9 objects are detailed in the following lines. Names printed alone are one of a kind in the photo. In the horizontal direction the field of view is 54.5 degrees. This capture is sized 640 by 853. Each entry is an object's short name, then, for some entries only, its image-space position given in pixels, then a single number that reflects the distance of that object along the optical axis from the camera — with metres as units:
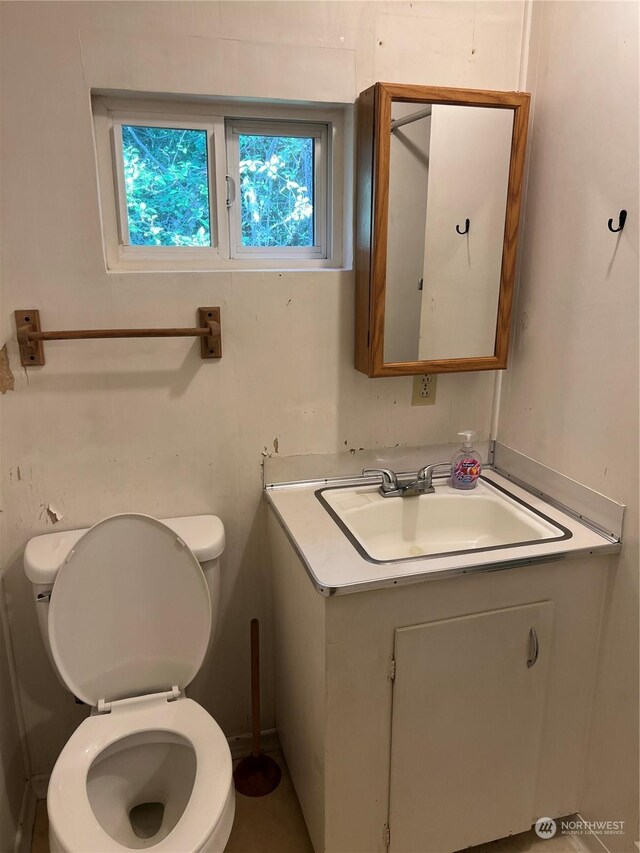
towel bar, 1.42
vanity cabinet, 1.30
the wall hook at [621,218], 1.31
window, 1.51
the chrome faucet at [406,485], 1.68
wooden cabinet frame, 1.45
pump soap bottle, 1.71
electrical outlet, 1.75
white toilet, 1.37
